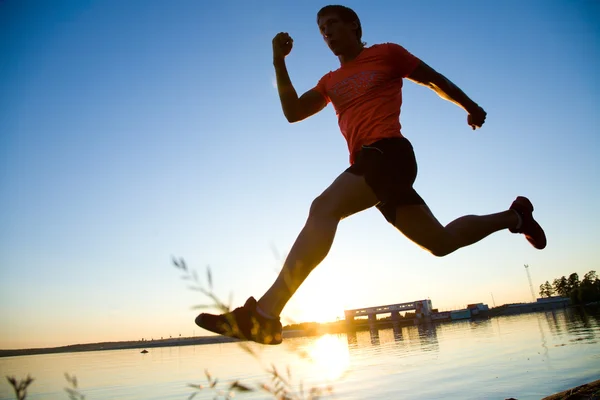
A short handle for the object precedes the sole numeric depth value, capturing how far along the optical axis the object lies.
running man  1.96
